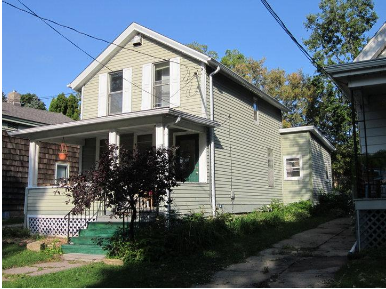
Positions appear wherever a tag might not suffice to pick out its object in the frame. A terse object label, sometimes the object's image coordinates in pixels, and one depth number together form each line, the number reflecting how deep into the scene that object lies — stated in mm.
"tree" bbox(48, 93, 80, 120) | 33781
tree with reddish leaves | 8305
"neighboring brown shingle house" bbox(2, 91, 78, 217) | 16312
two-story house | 11893
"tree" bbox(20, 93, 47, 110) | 45875
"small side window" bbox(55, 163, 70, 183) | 18658
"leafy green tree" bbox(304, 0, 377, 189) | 26562
